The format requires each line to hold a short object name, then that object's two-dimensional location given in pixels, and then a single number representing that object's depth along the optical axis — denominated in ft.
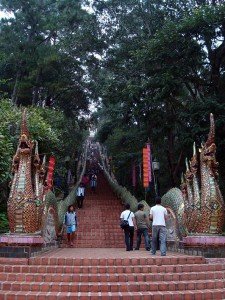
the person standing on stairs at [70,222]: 41.93
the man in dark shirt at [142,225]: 36.73
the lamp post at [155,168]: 59.39
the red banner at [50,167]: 54.80
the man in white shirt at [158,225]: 30.35
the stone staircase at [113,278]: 22.16
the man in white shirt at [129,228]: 37.01
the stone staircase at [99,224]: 45.87
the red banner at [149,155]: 57.93
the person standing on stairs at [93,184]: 82.60
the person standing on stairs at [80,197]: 63.23
